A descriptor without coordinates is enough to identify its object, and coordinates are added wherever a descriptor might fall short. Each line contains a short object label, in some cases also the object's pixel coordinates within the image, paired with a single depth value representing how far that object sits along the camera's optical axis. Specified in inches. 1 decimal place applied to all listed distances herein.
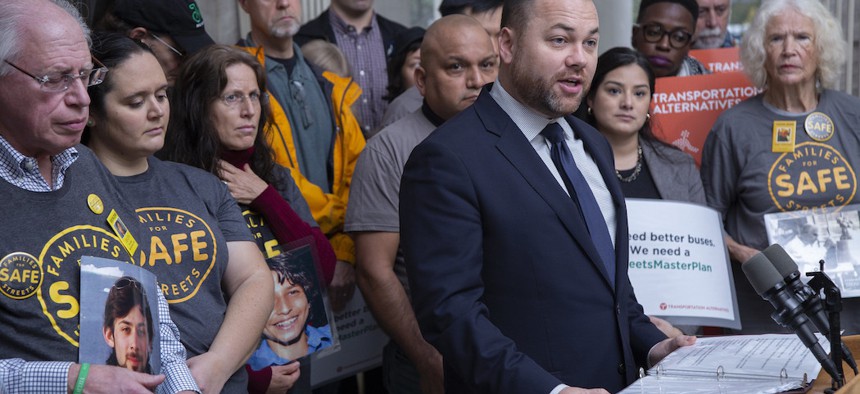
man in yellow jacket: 196.9
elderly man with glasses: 110.3
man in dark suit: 121.7
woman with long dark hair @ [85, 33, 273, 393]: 135.9
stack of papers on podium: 103.4
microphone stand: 103.3
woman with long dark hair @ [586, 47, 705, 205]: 203.0
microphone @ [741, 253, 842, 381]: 105.6
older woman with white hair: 208.5
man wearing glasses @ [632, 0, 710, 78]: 244.7
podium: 102.3
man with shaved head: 176.7
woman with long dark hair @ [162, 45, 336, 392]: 168.1
